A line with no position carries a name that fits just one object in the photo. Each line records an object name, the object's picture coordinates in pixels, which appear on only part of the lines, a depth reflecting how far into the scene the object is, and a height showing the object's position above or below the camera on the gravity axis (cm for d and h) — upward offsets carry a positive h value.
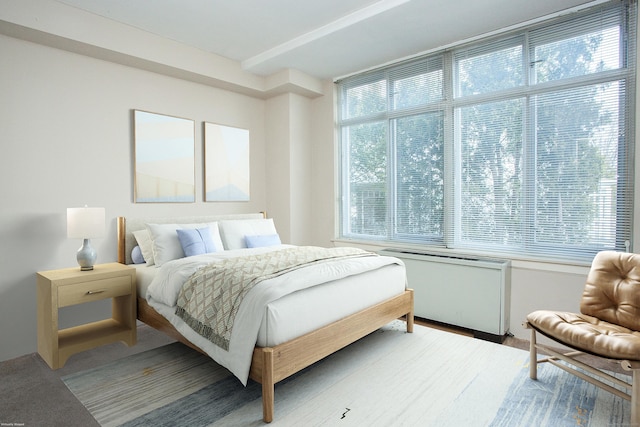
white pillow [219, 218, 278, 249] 376 -27
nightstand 266 -78
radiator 325 -83
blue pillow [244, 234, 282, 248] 374 -37
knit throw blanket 220 -54
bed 203 -73
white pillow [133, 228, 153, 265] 338 -36
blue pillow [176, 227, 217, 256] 324 -33
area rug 202 -118
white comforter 204 -55
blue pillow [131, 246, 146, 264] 346 -48
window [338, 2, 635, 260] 291 +59
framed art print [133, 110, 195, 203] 366 +50
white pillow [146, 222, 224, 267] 322 -33
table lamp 290 -17
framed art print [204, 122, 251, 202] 423 +51
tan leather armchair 191 -75
